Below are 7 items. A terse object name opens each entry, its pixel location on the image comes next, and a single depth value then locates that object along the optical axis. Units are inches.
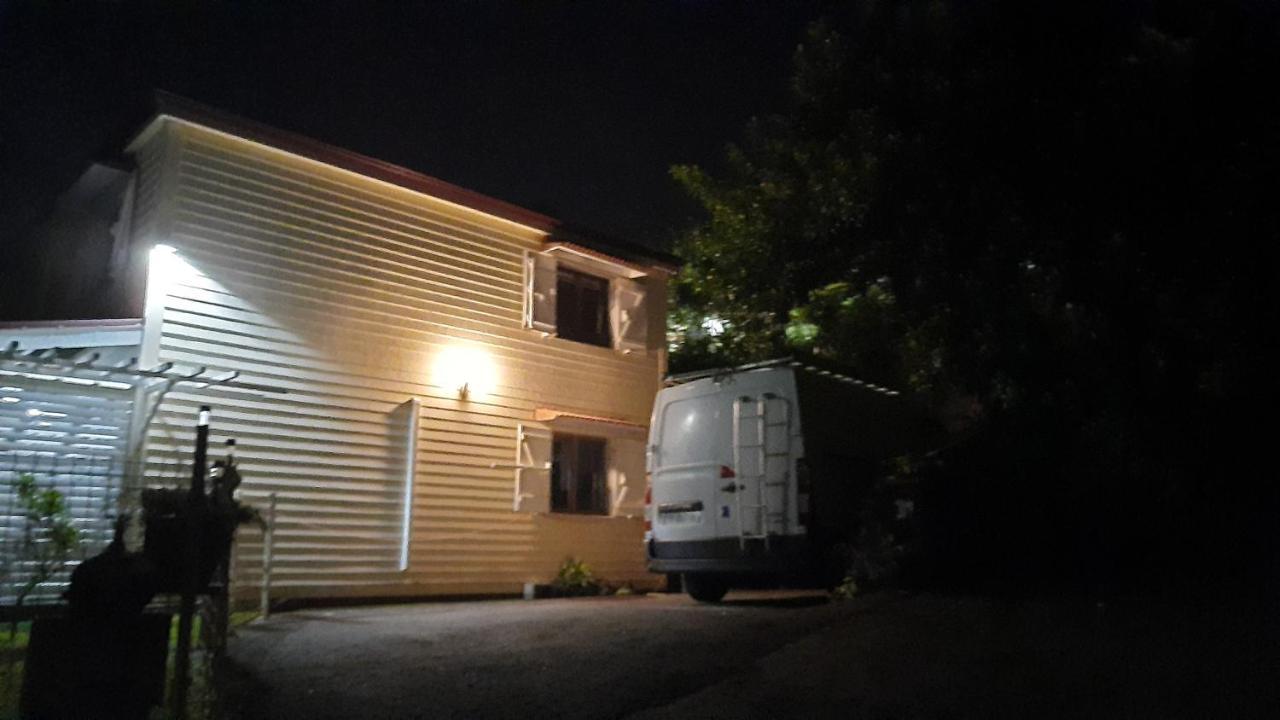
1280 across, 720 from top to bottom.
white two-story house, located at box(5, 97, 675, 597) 414.3
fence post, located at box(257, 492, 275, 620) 370.0
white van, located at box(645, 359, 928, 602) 390.6
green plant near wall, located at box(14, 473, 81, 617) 210.8
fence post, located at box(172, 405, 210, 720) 206.4
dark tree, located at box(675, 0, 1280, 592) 313.1
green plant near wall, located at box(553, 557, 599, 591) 508.7
